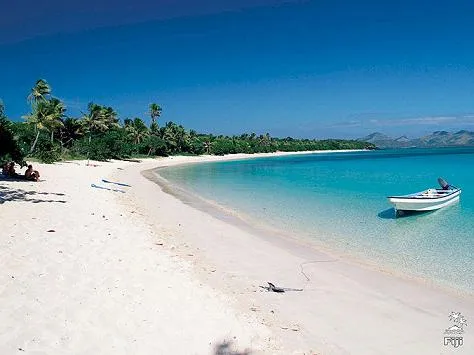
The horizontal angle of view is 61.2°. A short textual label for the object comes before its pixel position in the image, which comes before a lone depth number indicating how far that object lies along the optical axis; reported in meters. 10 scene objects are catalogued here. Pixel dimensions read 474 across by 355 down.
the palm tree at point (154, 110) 93.88
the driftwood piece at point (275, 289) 8.26
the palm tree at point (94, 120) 61.28
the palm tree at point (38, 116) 33.34
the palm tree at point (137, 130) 75.19
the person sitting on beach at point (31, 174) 21.52
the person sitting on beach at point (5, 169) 21.30
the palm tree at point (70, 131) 58.47
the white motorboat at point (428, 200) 19.80
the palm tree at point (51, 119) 33.36
